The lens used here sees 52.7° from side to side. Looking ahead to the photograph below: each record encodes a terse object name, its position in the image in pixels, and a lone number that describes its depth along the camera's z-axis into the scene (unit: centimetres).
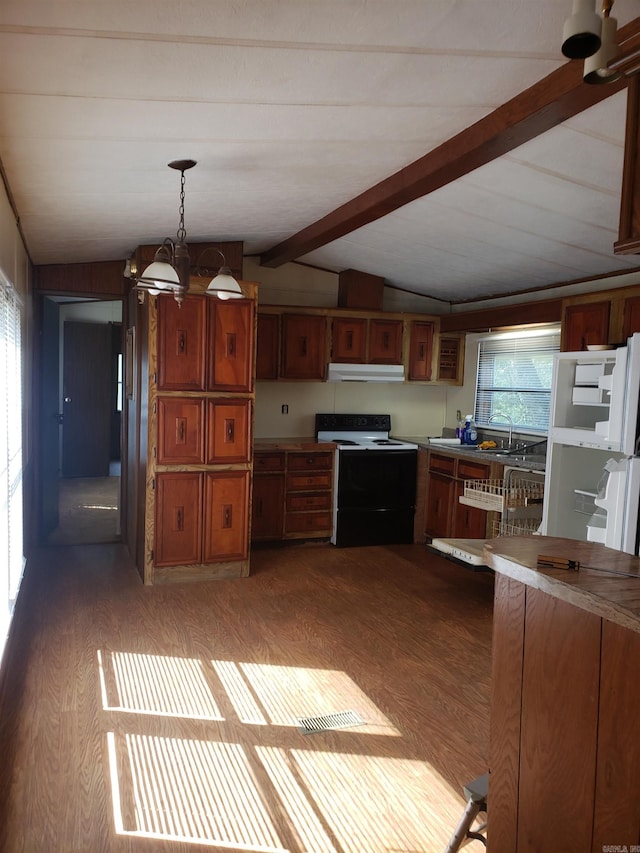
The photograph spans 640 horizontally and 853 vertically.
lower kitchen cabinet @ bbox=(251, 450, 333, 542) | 552
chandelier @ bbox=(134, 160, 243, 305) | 315
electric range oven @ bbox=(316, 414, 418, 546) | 571
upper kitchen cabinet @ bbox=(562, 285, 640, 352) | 413
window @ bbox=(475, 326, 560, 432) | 542
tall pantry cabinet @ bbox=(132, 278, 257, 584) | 449
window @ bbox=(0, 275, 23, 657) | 286
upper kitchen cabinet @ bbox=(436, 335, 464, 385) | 629
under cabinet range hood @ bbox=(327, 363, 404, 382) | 586
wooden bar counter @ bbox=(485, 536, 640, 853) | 134
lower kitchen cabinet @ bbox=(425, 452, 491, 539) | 520
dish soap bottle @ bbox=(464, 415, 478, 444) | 606
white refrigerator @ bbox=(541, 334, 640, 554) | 304
